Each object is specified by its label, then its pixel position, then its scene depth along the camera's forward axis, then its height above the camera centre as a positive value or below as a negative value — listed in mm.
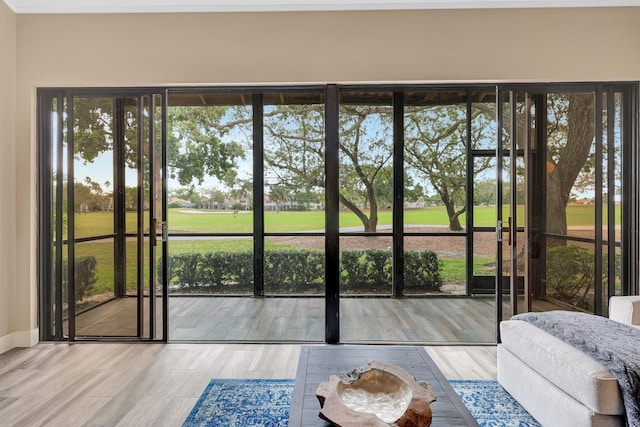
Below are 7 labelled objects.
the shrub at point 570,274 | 3547 -568
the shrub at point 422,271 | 5488 -838
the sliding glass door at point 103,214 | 3633 -33
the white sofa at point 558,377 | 1782 -852
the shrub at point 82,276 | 3648 -604
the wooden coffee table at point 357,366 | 1532 -793
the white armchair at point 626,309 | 2449 -626
